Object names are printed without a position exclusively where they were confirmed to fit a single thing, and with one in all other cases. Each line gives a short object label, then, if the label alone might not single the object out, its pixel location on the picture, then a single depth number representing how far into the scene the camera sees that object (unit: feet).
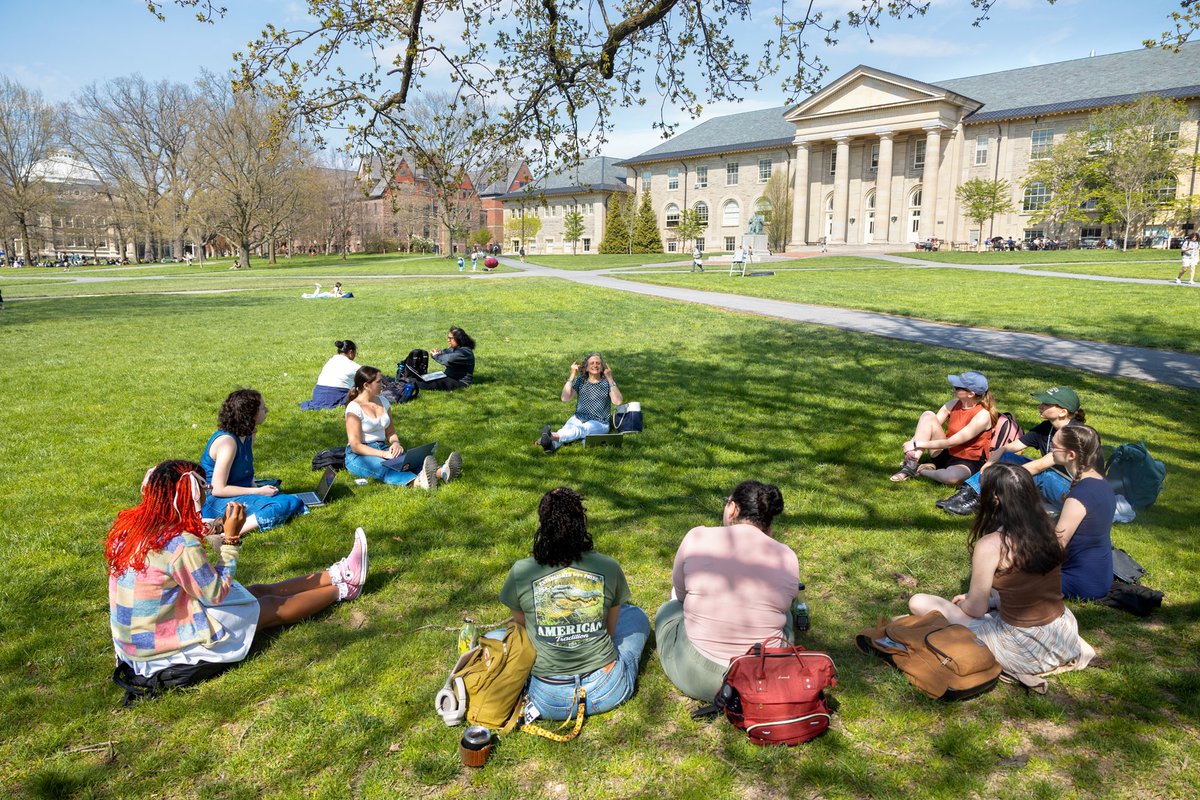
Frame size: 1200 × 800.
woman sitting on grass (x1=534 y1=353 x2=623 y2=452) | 26.37
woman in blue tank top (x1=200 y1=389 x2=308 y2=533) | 18.37
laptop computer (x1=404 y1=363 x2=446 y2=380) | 34.78
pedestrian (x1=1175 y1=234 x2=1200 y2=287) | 71.92
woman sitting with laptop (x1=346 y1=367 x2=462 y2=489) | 22.50
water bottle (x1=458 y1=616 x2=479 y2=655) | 12.18
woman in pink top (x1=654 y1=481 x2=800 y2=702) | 11.59
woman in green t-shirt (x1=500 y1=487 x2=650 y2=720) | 11.60
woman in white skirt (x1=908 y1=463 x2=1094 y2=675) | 12.10
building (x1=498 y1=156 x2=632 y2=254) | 245.45
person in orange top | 21.77
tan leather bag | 11.99
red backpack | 10.89
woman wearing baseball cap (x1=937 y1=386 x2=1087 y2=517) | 17.70
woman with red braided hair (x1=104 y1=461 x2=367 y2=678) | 12.01
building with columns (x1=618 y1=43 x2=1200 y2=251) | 162.91
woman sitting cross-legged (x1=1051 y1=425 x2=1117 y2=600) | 14.11
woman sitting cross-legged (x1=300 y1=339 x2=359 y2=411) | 31.68
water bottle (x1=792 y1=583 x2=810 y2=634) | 14.02
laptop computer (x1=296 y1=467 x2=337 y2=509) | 20.66
